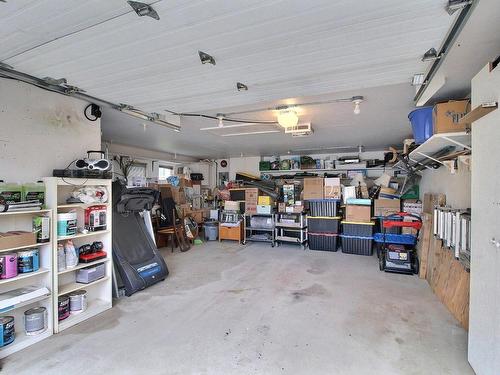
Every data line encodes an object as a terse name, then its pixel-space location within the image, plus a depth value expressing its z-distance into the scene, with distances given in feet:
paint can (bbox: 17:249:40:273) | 6.80
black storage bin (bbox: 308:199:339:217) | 17.52
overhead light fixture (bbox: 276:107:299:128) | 9.80
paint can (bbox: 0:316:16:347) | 6.42
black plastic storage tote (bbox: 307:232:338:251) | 17.20
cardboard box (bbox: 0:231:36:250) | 6.31
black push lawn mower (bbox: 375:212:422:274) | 12.57
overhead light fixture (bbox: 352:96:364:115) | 8.91
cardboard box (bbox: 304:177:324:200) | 18.03
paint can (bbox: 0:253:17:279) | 6.43
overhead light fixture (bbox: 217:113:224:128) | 10.99
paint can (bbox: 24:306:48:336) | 6.98
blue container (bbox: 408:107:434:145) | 8.27
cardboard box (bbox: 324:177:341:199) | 17.60
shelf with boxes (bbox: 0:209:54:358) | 6.47
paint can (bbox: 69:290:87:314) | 8.14
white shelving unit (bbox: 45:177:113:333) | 7.45
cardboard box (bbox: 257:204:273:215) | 18.70
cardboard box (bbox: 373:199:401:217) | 16.95
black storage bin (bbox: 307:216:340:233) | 17.28
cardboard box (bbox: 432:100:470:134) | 7.08
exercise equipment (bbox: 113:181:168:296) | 10.30
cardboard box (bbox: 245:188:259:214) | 19.15
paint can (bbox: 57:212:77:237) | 7.66
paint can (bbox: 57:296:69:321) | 7.65
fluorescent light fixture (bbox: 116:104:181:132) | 9.76
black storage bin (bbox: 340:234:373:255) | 16.28
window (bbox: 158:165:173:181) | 24.54
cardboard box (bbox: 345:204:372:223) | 16.62
